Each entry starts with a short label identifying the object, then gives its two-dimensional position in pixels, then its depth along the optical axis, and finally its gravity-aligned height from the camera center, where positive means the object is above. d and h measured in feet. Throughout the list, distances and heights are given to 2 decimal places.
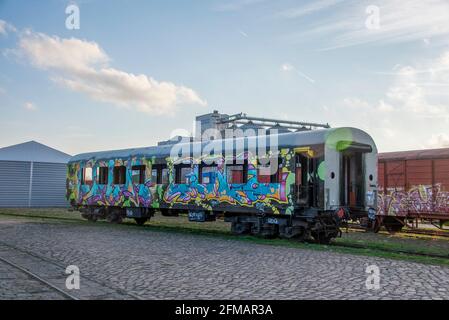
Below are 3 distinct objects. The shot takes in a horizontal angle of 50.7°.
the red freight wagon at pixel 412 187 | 54.54 +1.25
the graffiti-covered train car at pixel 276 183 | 45.11 +1.30
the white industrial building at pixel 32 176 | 116.39 +4.11
